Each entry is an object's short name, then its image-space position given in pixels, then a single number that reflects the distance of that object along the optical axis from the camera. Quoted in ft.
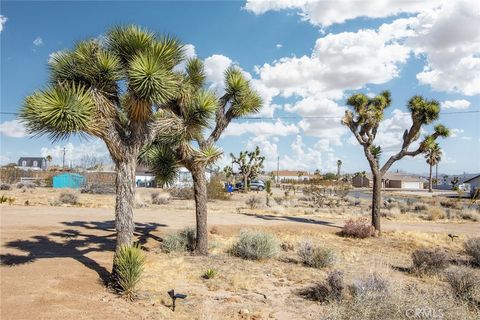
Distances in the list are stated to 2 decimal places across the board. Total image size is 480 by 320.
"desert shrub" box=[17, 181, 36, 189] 136.87
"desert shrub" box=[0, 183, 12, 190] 124.91
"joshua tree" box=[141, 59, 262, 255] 34.22
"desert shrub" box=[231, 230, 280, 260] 38.78
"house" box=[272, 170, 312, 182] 467.27
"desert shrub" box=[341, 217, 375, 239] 54.44
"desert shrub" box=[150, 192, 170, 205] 95.09
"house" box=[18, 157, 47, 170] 337.54
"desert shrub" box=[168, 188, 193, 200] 114.83
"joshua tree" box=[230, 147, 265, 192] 179.42
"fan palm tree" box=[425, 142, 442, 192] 239.42
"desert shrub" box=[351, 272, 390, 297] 22.24
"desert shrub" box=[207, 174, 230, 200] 115.34
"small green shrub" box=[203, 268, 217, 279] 30.96
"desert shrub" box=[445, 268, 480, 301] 25.67
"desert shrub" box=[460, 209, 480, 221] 83.83
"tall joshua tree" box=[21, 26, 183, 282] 26.43
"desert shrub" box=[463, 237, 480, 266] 41.17
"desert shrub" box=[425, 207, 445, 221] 84.64
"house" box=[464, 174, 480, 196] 194.39
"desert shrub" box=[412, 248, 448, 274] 35.50
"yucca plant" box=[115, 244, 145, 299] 24.70
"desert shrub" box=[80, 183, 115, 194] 120.30
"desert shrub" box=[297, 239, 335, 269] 36.60
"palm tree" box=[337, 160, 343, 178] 364.38
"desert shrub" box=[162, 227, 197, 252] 40.22
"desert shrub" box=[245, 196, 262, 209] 93.30
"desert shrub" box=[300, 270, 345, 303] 25.94
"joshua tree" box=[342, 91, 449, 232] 56.90
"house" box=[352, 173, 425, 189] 323.78
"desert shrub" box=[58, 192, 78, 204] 81.85
